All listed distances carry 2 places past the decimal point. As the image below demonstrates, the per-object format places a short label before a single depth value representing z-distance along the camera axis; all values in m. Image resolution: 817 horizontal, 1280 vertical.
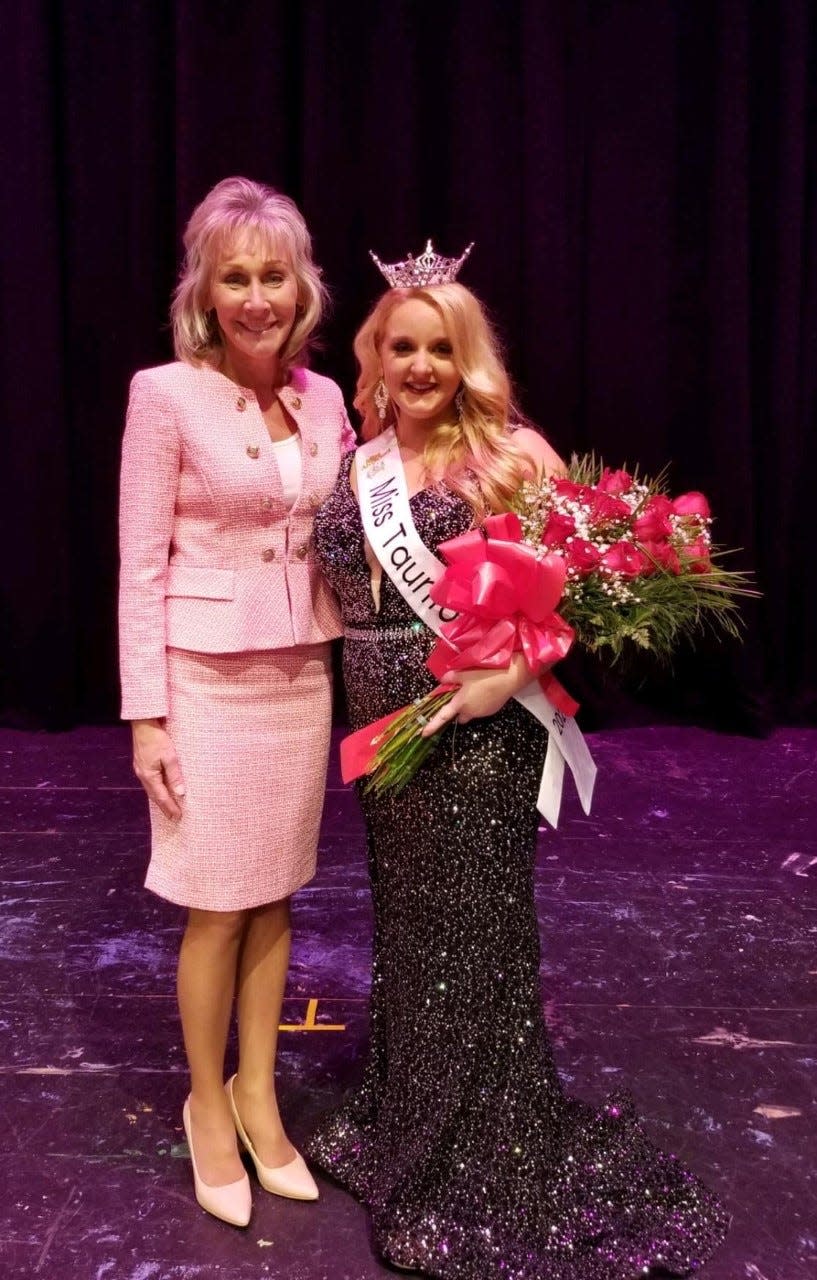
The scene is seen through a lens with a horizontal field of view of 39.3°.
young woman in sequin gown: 1.64
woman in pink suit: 1.67
